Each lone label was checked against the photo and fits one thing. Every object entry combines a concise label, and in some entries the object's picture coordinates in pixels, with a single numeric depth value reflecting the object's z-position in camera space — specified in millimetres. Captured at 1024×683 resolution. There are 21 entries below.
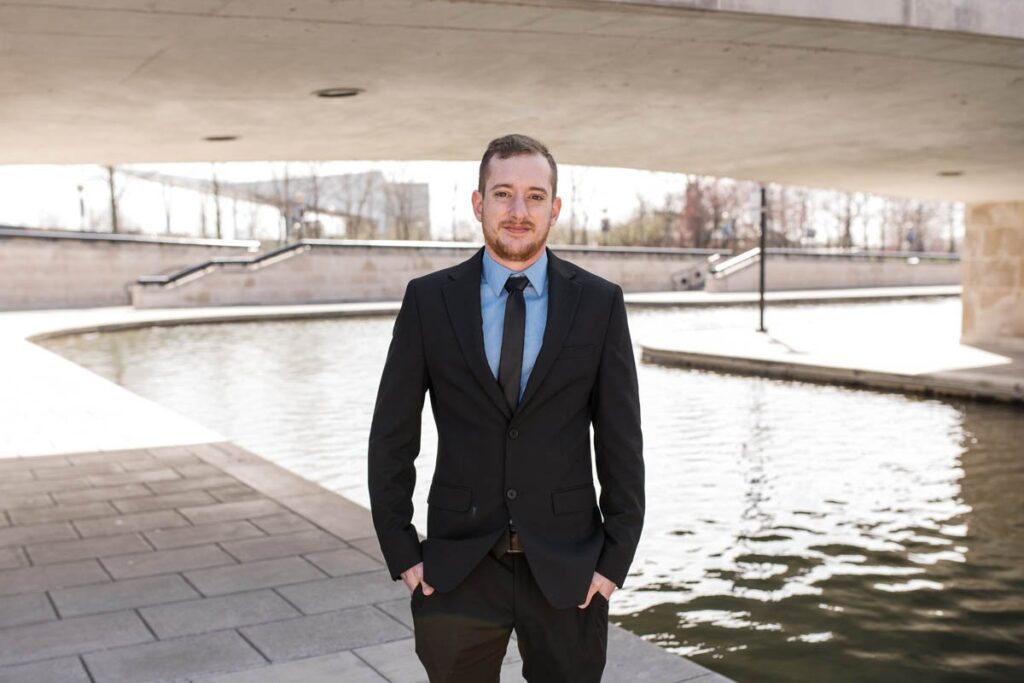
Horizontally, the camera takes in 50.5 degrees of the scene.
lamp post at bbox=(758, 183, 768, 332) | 22916
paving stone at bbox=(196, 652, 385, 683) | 4453
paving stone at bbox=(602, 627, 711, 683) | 4434
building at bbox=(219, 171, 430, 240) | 57062
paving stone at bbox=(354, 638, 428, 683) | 4469
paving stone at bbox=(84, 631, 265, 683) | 4527
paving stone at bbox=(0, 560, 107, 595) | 5891
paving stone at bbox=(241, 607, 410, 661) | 4829
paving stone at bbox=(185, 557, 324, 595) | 5844
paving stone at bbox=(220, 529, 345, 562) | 6469
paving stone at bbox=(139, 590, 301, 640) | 5160
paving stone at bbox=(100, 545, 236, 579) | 6164
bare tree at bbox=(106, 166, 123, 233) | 46688
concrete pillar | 20297
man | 2711
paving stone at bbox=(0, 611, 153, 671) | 4844
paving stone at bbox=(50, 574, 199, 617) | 5500
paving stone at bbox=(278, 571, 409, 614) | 5480
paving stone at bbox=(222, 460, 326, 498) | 8203
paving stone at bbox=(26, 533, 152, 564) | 6461
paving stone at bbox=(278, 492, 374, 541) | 6984
